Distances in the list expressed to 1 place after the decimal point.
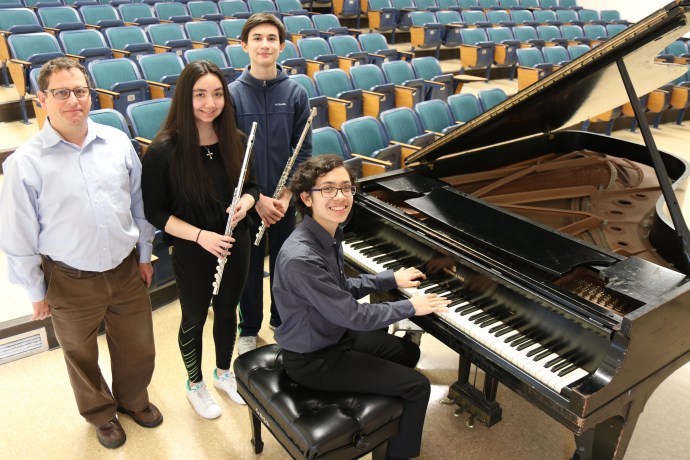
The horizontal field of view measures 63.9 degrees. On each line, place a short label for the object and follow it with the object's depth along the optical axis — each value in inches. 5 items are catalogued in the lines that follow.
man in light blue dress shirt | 75.0
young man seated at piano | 78.9
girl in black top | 84.5
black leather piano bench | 74.4
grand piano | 71.3
